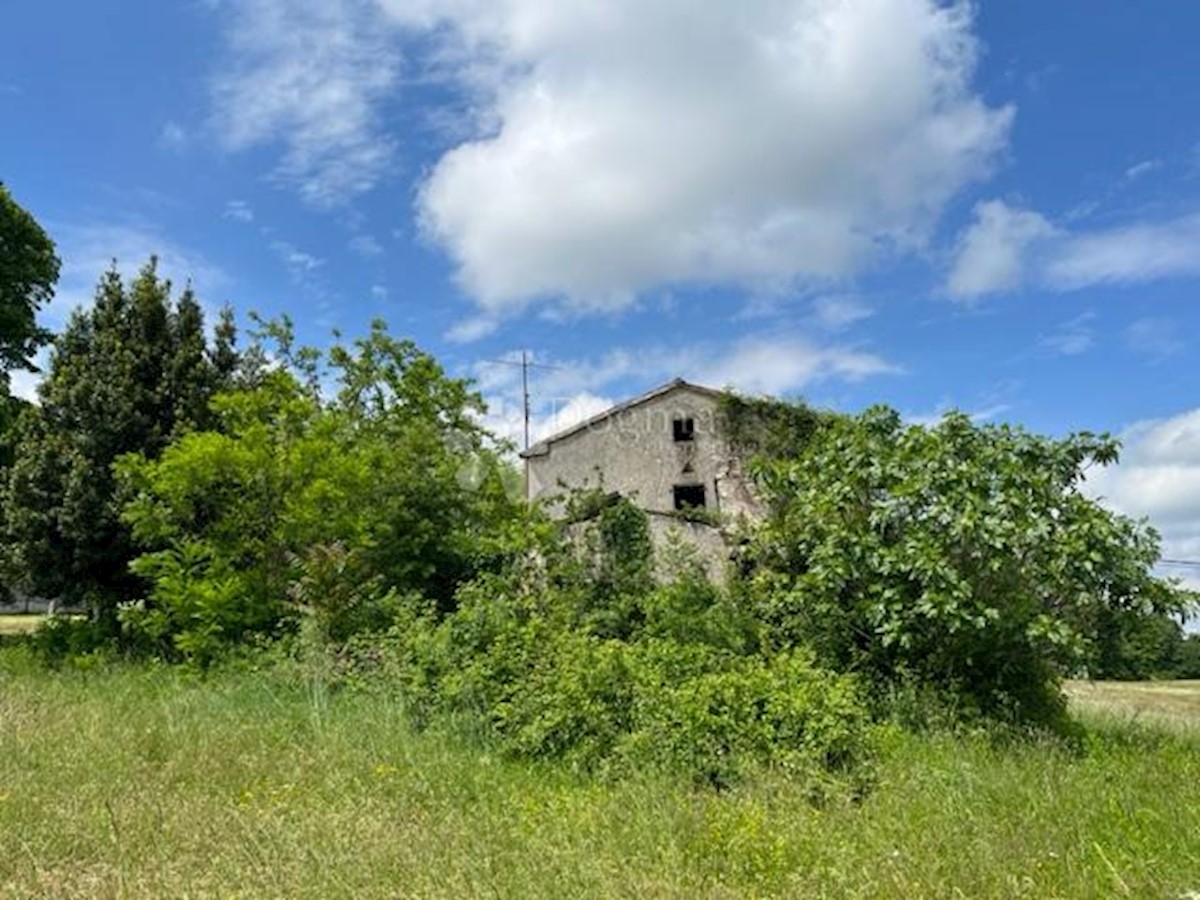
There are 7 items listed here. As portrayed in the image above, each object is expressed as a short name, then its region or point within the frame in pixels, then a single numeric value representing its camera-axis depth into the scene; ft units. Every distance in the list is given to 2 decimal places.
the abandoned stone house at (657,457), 77.41
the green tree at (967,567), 32.94
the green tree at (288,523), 42.34
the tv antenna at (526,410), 114.75
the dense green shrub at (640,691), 24.12
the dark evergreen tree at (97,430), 51.80
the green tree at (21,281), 69.36
